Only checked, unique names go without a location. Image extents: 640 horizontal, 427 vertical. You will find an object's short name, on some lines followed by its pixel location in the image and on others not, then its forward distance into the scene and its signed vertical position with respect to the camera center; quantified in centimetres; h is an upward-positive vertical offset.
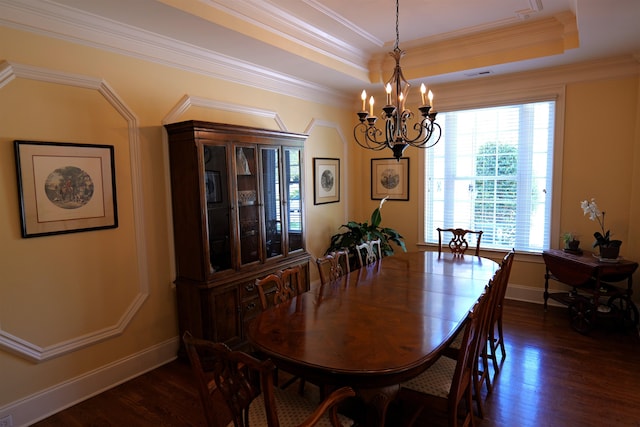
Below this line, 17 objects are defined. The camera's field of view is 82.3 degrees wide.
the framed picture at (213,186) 297 +0
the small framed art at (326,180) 479 +5
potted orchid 352 -58
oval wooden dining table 157 -76
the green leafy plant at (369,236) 472 -68
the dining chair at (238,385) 125 -74
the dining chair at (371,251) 346 -66
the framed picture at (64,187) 230 +1
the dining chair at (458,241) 400 -66
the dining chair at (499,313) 247 -96
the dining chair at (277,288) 224 -66
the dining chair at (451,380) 171 -105
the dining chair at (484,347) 212 -101
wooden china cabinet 293 -31
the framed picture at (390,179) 519 +6
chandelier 244 +43
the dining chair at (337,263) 275 -65
